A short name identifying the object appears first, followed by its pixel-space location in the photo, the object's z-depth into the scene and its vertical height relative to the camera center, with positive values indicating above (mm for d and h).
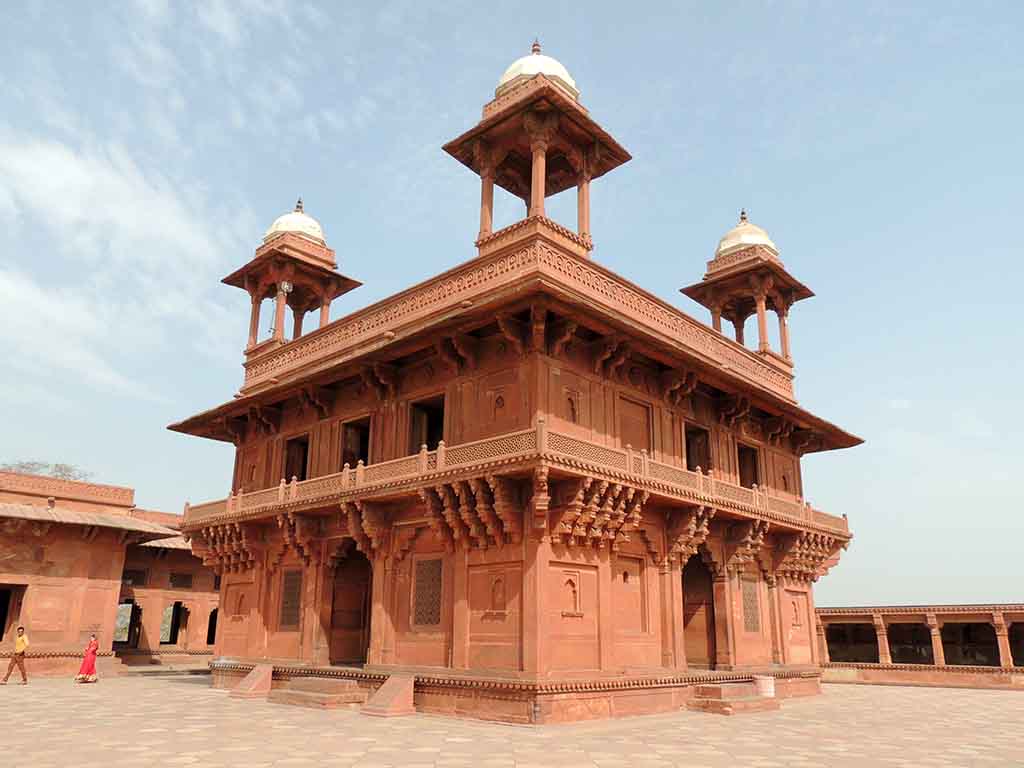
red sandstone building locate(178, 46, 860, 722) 13984 +2778
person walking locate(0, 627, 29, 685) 19781 -487
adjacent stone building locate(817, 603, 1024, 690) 26250 -195
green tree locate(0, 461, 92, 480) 63278 +11951
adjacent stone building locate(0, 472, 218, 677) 24500 +1825
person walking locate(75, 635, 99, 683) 21703 -967
